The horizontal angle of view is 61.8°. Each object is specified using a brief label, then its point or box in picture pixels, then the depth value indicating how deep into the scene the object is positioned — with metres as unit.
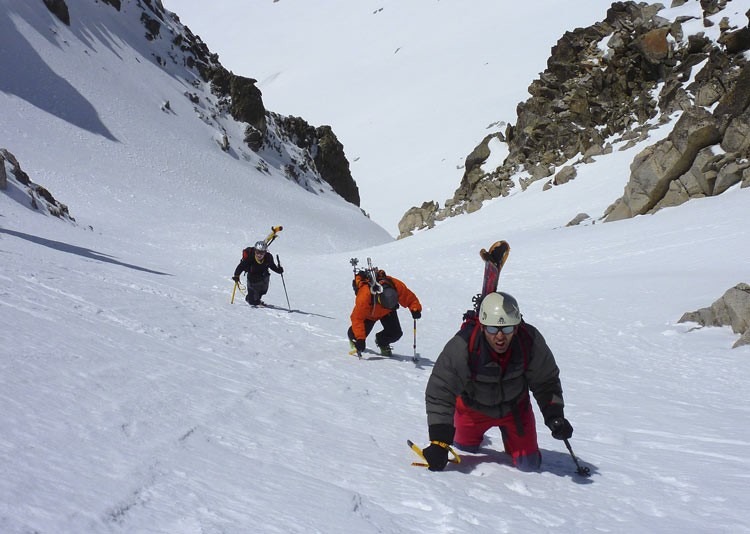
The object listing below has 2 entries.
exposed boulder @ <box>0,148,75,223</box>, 21.53
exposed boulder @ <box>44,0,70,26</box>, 52.09
